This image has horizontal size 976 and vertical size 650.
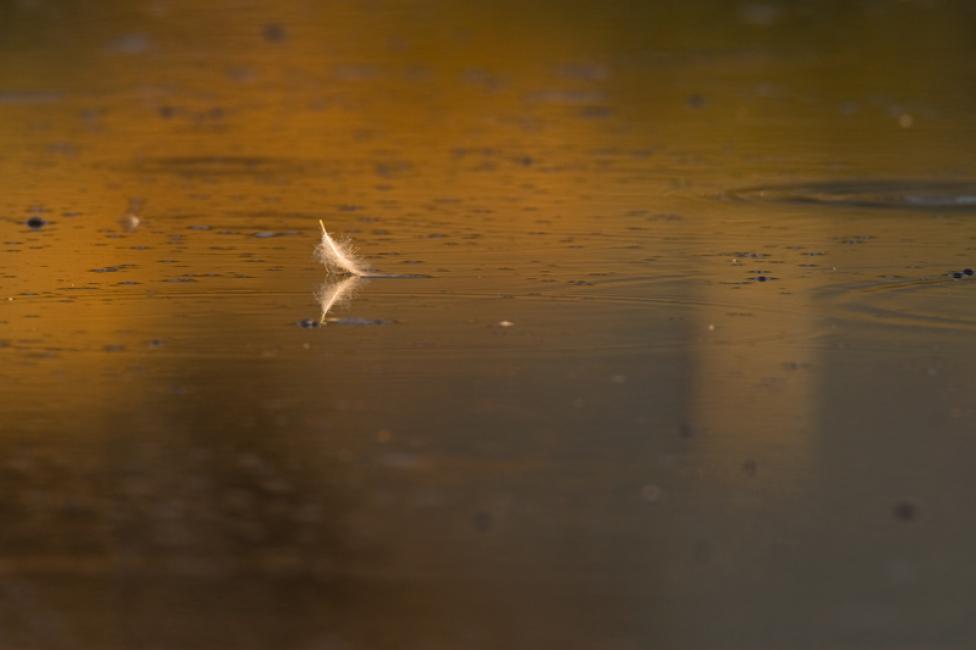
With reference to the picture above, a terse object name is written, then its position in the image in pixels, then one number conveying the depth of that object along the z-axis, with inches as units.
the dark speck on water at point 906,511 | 321.7
